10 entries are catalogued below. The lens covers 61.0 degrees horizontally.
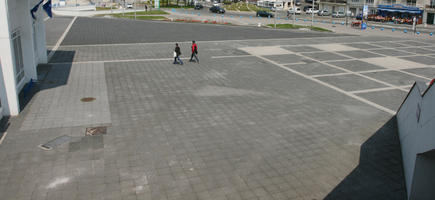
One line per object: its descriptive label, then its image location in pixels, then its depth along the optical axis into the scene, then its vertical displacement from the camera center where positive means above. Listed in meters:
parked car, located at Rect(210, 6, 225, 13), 72.12 +2.64
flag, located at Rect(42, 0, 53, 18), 18.73 +0.93
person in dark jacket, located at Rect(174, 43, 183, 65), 21.96 -1.71
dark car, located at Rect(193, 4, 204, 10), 81.62 +3.67
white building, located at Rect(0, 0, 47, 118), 12.54 -0.93
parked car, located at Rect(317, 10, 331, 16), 82.75 +2.03
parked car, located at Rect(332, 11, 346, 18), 78.72 +1.46
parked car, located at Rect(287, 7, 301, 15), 83.31 +2.34
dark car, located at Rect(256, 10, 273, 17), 66.75 +1.60
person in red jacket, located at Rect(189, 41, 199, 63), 22.41 -1.57
